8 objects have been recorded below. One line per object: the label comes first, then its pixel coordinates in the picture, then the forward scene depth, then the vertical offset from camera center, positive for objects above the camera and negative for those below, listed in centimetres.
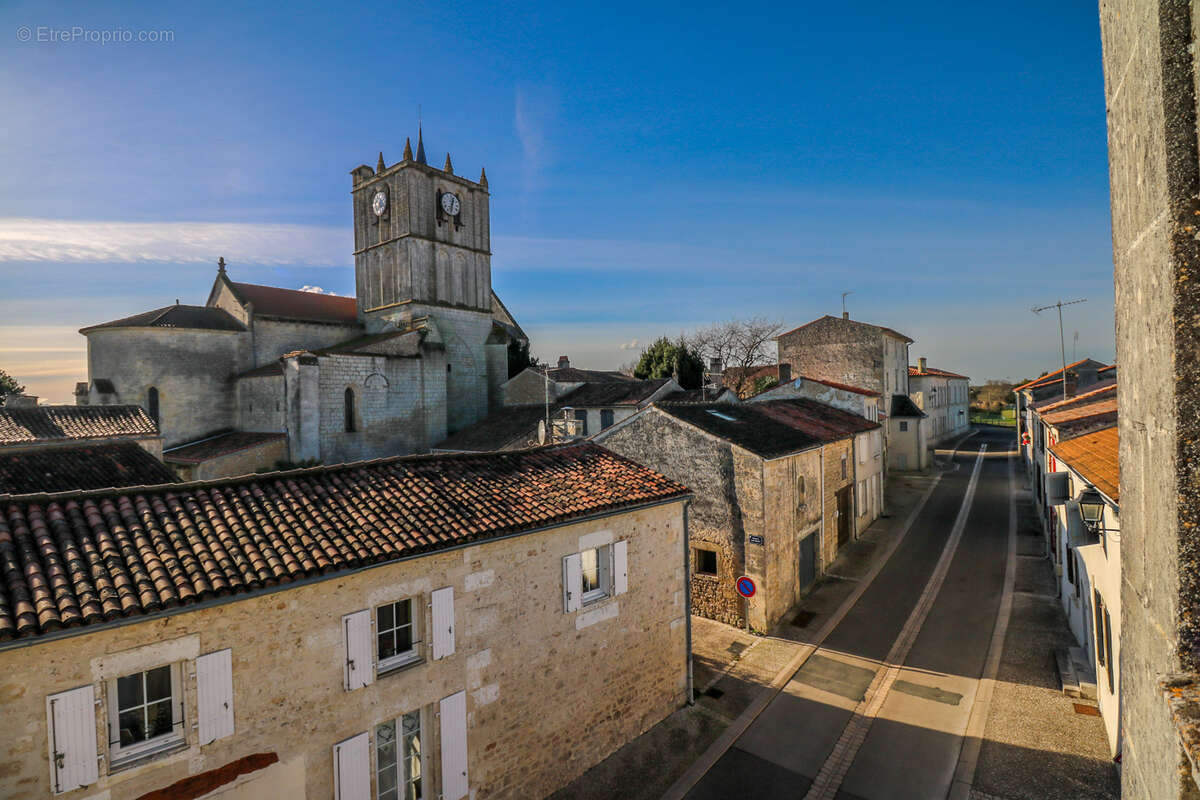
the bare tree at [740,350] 4478 +495
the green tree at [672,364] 3928 +351
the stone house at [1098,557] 870 -282
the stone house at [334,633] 579 -269
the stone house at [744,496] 1555 -250
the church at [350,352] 2730 +402
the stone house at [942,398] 4225 +51
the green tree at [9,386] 4224 +394
